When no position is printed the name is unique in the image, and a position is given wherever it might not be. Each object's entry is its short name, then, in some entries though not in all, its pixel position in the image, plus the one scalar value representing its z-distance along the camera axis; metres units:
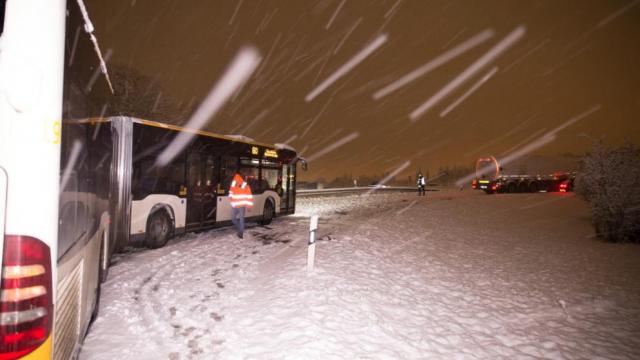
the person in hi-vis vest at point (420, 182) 31.13
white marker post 7.01
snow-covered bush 11.02
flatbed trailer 37.91
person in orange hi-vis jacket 10.38
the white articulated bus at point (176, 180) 8.45
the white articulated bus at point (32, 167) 1.75
